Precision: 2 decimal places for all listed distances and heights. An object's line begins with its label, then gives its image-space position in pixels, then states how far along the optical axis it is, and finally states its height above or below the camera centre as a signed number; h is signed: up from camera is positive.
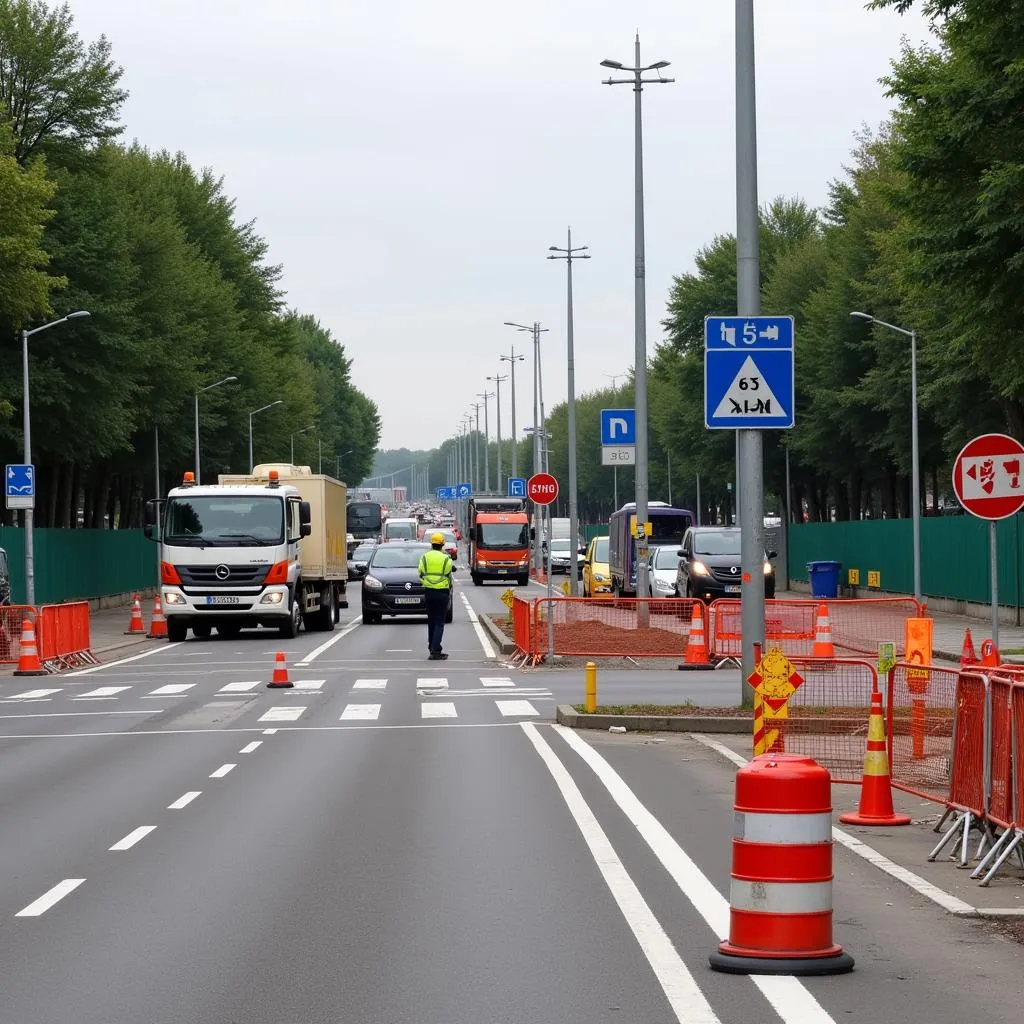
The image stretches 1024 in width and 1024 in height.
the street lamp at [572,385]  52.60 +3.68
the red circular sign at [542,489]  37.38 +0.50
